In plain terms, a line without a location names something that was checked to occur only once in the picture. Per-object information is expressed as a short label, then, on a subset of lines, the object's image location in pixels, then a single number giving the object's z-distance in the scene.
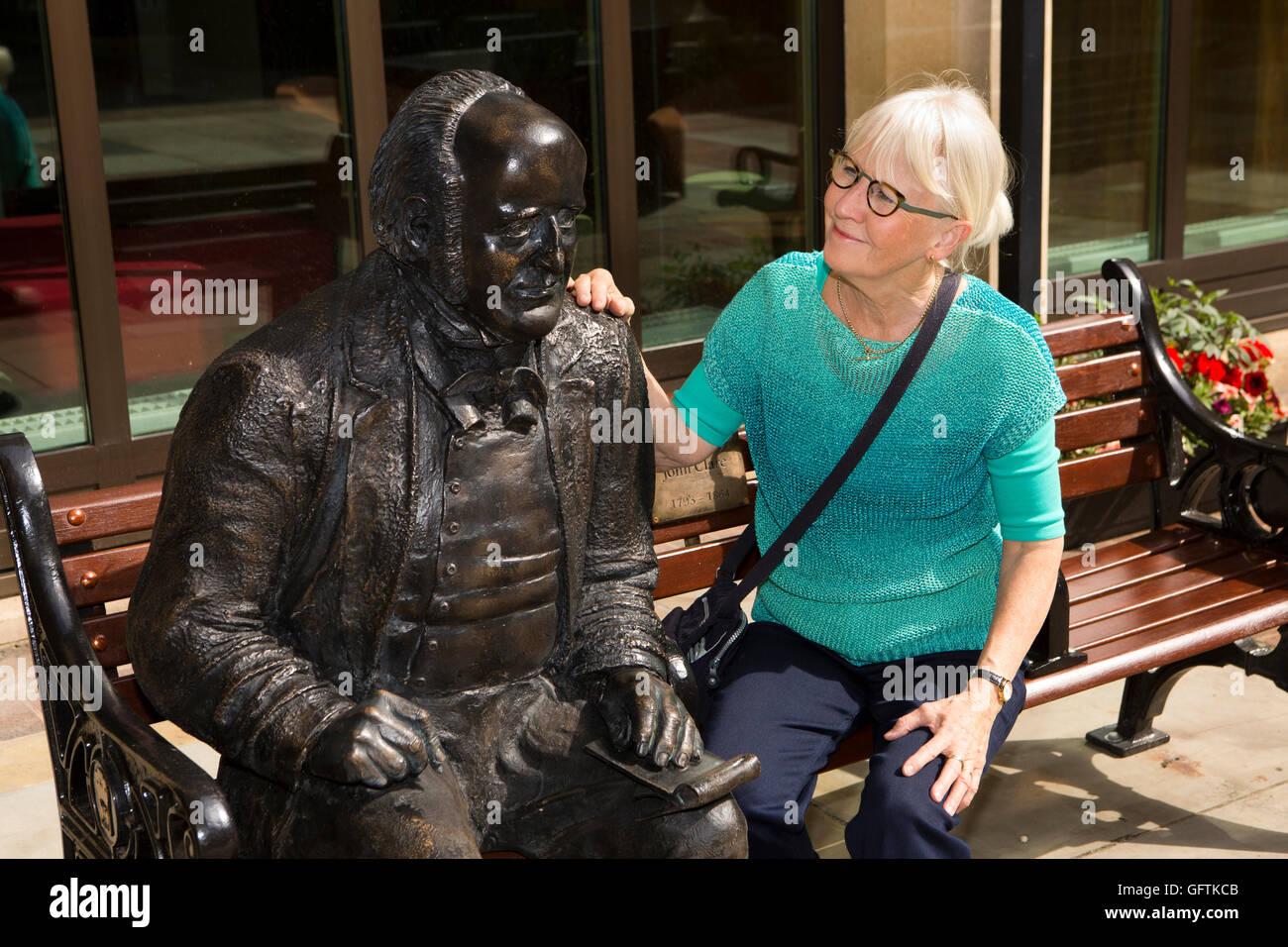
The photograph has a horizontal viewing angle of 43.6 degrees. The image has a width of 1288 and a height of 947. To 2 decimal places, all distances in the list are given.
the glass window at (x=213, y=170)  5.24
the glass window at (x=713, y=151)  6.20
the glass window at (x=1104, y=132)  7.37
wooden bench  2.53
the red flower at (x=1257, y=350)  5.93
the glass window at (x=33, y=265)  5.00
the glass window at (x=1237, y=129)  7.94
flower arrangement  5.68
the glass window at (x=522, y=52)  5.61
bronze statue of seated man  2.34
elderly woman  2.91
